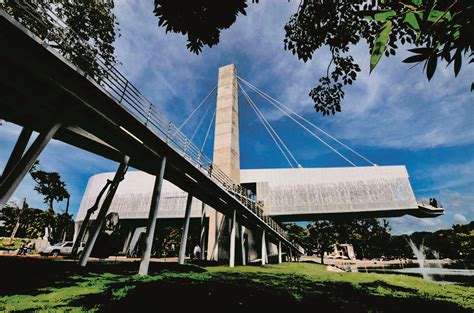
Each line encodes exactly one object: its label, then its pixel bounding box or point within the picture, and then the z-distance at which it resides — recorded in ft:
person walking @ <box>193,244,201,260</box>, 93.15
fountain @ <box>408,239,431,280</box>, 219.61
